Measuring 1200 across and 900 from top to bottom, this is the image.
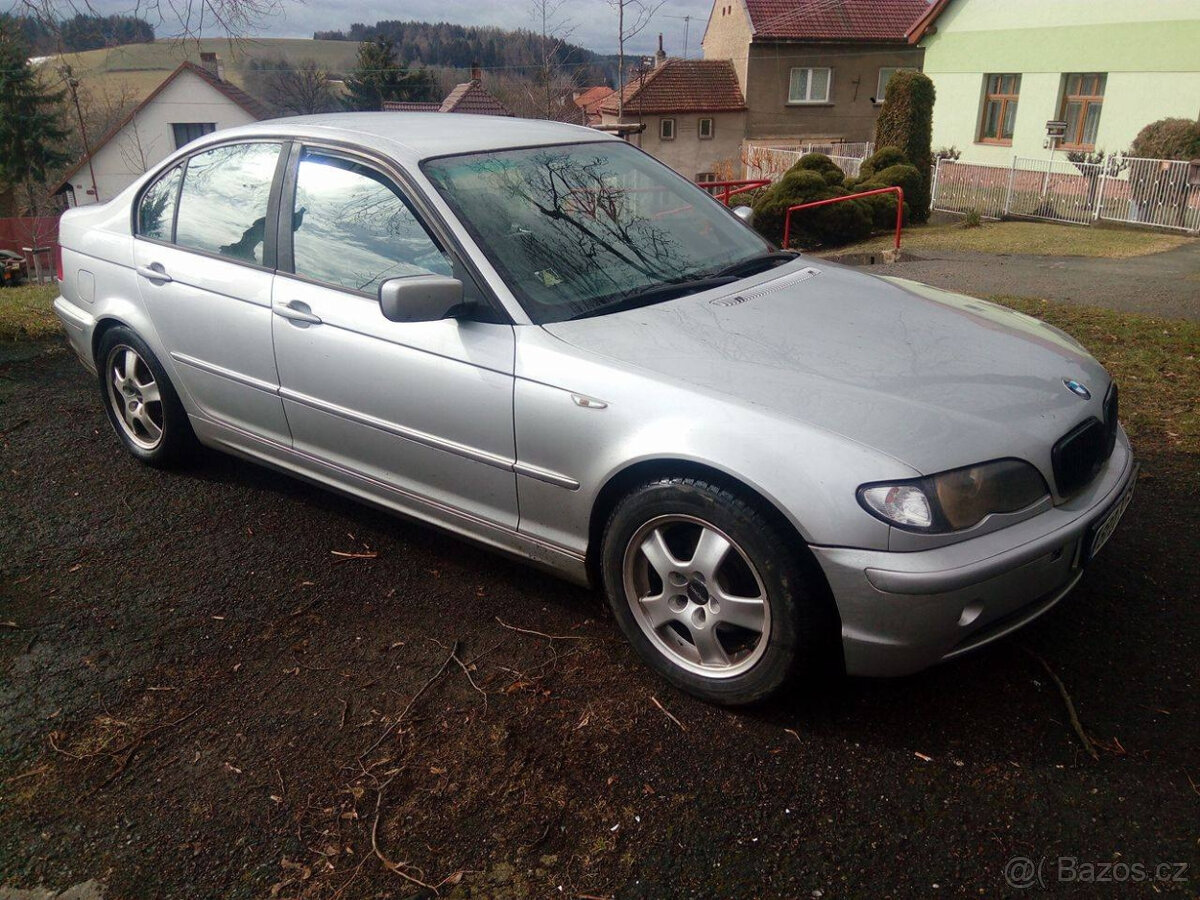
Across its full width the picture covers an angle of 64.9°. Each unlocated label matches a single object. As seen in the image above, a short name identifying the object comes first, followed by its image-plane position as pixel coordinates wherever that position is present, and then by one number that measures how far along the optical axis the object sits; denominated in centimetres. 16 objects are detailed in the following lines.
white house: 4716
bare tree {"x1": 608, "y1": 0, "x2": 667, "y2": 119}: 2041
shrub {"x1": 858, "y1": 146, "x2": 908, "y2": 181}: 1897
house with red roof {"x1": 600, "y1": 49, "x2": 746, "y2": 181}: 4178
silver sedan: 269
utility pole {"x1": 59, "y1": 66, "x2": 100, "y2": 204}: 3449
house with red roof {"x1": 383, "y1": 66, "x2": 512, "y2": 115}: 3156
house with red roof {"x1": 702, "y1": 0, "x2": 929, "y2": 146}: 4088
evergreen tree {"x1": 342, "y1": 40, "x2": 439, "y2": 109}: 5294
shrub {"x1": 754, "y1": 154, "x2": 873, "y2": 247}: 1550
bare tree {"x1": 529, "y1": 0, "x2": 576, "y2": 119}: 2688
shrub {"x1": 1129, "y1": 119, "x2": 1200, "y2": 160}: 1903
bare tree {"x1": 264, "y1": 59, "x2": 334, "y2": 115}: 6203
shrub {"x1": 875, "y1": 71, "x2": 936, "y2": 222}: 2067
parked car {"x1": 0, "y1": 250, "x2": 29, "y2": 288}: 3145
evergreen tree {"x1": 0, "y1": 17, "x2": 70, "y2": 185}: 4847
